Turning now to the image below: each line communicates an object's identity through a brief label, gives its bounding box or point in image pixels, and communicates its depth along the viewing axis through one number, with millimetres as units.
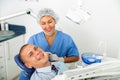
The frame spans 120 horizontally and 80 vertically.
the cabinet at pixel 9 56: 2424
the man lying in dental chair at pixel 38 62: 1485
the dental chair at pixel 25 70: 1487
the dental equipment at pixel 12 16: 2054
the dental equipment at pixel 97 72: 1053
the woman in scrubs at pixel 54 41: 1930
